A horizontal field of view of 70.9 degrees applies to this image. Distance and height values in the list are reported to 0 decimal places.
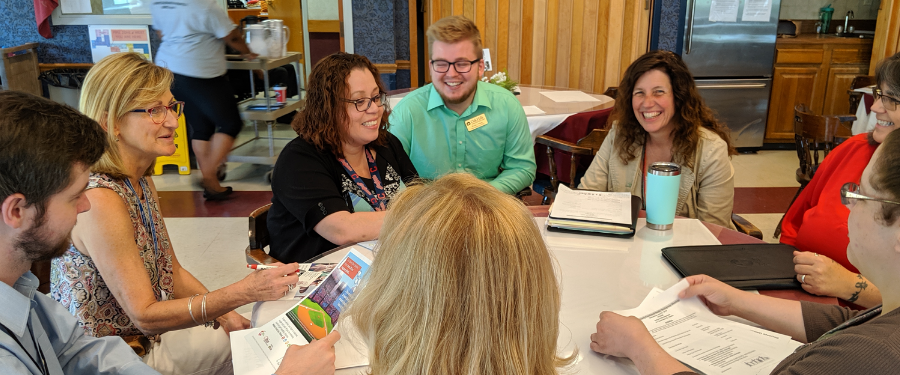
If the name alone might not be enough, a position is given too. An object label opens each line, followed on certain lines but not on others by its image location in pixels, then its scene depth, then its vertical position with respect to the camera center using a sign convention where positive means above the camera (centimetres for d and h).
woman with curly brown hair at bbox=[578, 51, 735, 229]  221 -46
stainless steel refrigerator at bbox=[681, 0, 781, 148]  566 -41
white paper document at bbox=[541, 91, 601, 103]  436 -59
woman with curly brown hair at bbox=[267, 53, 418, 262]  187 -48
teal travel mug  178 -50
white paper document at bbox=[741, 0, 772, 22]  563 +0
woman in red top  180 -54
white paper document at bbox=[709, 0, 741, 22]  564 +0
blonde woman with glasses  150 -59
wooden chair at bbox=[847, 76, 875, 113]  462 -53
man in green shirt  269 -47
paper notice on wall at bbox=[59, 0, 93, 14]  575 +5
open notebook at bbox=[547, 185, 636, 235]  180 -57
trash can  550 -60
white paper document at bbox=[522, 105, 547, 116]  383 -59
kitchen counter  586 -27
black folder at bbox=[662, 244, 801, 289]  150 -61
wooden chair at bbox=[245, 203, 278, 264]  192 -70
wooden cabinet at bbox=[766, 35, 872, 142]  590 -58
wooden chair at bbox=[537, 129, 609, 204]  287 -60
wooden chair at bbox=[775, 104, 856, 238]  303 -59
